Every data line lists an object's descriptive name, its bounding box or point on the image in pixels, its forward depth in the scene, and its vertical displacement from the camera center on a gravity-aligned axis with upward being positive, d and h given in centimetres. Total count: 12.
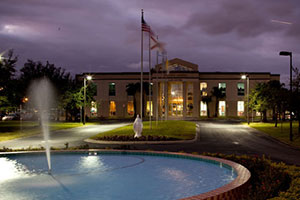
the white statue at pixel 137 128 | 2767 -152
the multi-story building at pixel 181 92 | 8644 +431
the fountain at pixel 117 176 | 1048 -249
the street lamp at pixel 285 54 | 2734 +427
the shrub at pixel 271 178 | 822 -202
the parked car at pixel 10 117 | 7180 -170
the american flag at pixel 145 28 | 3126 +719
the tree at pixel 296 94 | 3007 +118
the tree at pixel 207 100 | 8851 +211
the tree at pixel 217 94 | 8938 +364
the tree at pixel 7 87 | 4019 +250
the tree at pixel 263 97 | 5582 +190
